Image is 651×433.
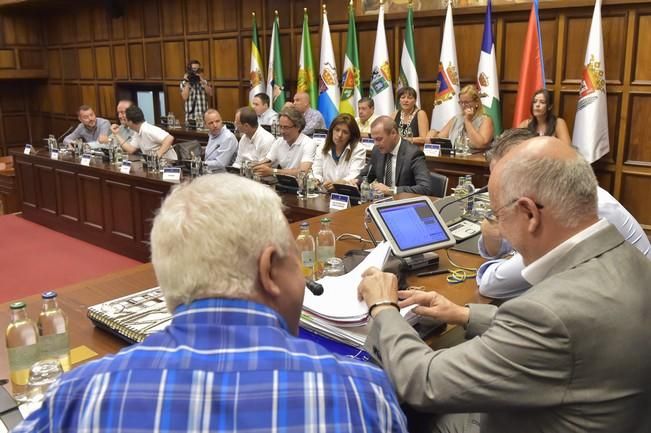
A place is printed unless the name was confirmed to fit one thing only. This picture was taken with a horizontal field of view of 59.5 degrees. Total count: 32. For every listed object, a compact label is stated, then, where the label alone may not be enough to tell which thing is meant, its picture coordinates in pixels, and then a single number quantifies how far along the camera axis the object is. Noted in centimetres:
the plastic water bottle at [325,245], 196
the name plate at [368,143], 514
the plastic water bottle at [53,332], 132
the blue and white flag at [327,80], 658
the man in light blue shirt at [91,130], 670
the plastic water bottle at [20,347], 126
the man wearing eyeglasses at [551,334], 100
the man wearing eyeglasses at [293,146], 471
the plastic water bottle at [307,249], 185
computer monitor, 175
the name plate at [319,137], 512
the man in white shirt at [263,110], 658
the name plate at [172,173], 435
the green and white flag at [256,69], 736
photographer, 792
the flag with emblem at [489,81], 545
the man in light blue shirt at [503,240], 163
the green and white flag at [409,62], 599
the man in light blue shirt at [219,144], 548
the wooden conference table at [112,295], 143
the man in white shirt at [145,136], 545
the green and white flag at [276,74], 711
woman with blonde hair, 506
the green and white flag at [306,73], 686
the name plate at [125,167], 471
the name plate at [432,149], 483
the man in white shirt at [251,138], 521
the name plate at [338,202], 317
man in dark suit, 366
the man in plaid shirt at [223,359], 67
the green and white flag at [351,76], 640
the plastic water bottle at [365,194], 319
